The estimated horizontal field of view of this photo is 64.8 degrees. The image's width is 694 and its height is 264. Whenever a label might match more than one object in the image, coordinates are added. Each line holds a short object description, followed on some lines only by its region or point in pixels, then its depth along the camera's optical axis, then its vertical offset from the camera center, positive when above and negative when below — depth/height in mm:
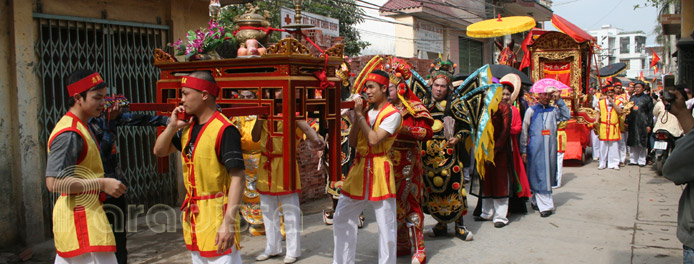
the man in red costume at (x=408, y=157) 5047 -374
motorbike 10047 -498
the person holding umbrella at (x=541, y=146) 7344 -429
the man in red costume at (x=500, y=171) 6570 -676
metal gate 5965 +629
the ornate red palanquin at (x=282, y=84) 3648 +249
